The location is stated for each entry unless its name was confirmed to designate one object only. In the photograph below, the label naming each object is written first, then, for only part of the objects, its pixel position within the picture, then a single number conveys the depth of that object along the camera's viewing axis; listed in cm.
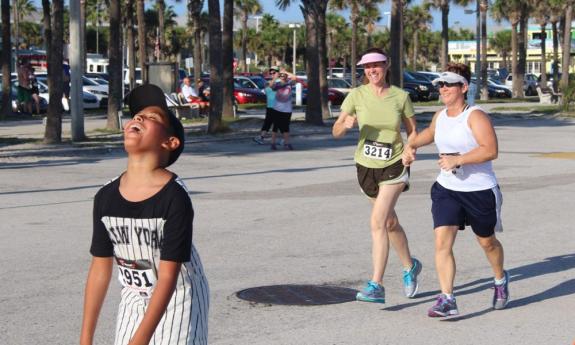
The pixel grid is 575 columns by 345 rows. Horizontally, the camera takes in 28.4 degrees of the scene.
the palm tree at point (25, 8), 10534
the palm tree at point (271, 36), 11850
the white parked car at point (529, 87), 7069
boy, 406
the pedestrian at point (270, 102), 2295
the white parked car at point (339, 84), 5098
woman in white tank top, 790
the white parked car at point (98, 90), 4219
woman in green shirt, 847
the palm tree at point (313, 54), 3034
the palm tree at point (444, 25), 5703
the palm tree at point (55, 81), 2367
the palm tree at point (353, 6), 8075
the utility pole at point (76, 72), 2406
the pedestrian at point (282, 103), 2280
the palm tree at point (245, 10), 9786
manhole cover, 834
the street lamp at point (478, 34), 5281
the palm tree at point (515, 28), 6325
